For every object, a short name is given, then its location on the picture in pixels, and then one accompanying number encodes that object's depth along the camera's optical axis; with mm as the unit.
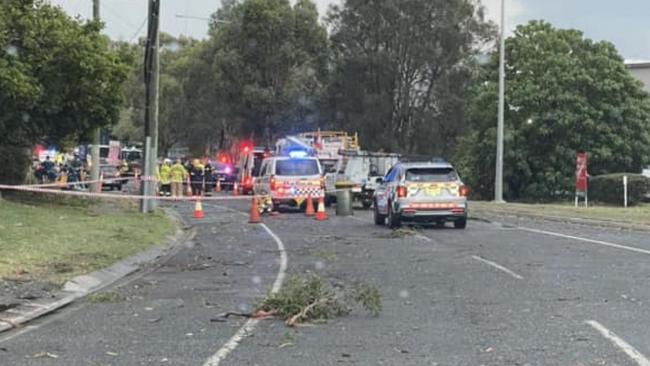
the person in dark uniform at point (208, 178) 42875
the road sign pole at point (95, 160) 34312
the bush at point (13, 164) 30500
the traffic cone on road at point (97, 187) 35438
